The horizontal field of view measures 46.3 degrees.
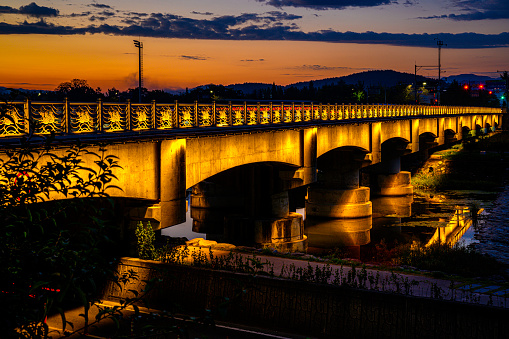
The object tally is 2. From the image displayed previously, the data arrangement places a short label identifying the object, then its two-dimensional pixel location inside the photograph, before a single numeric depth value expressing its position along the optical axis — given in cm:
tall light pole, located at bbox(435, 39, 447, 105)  11847
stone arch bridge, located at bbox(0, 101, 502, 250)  1898
